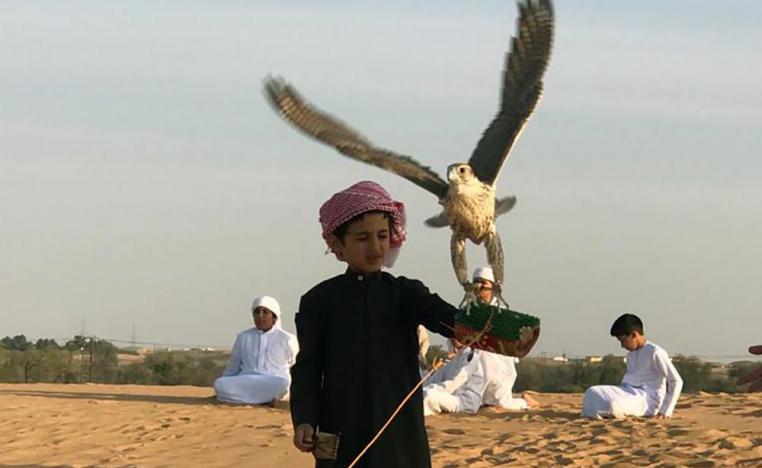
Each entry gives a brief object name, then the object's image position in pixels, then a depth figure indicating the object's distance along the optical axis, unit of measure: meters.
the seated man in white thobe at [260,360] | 13.00
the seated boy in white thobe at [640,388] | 10.40
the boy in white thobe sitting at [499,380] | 11.50
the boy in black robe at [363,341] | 4.00
